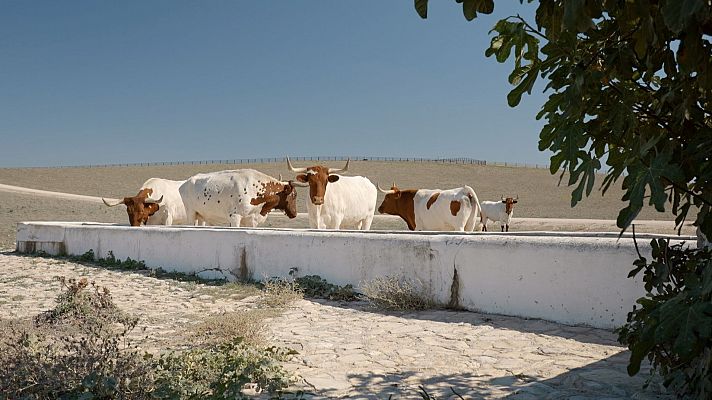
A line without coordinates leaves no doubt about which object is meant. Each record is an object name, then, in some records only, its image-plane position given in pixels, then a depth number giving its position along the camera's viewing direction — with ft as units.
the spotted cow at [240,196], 43.88
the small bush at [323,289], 24.75
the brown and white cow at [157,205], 47.06
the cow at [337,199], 37.63
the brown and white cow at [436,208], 44.93
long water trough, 18.15
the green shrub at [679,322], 6.40
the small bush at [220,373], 11.63
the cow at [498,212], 70.48
